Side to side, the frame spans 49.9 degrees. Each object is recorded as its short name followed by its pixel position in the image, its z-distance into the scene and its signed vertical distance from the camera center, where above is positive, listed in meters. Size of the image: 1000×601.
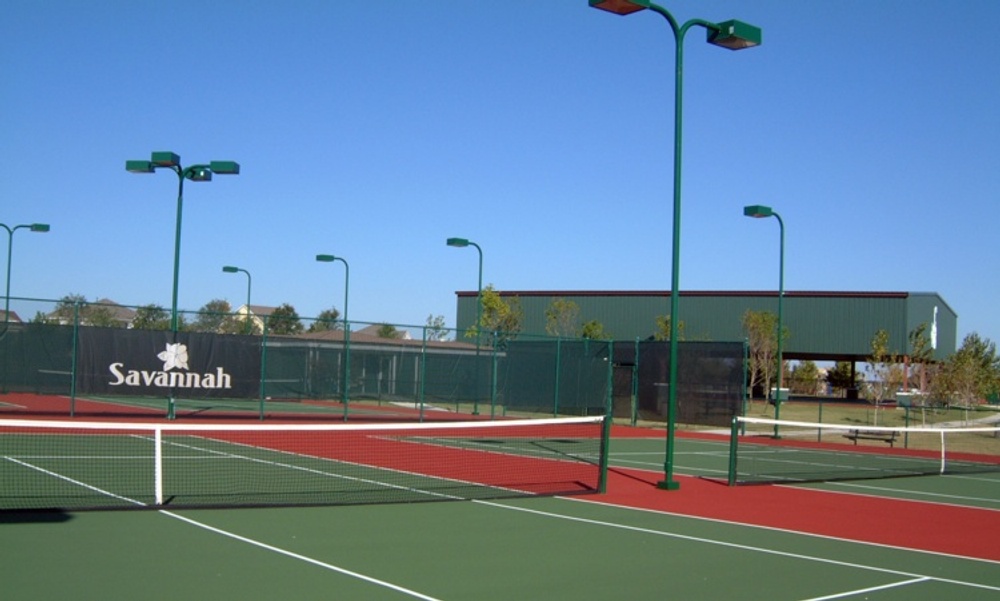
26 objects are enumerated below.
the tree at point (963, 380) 44.94 -0.83
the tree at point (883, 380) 38.06 -0.81
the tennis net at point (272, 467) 12.24 -1.96
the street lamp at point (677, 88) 15.14 +3.76
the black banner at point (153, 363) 23.84 -0.76
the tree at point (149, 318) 29.69 +0.31
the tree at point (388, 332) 60.69 +0.37
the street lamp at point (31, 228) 34.25 +3.11
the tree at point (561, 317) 58.12 +1.50
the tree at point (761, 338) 56.41 +0.79
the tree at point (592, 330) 57.44 +0.88
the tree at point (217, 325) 30.29 +0.21
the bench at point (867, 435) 27.45 -2.22
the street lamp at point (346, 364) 26.84 -0.69
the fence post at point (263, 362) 25.44 -0.68
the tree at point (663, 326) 55.19 +1.17
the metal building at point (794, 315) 59.56 +2.19
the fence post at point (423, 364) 28.28 -0.65
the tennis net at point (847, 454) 18.92 -2.21
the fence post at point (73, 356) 23.45 -0.66
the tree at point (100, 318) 32.20 +0.28
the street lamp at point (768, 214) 27.69 +3.59
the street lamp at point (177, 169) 22.41 +3.46
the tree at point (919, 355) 45.03 +0.16
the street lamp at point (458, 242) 33.91 +3.12
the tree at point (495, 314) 50.25 +1.39
